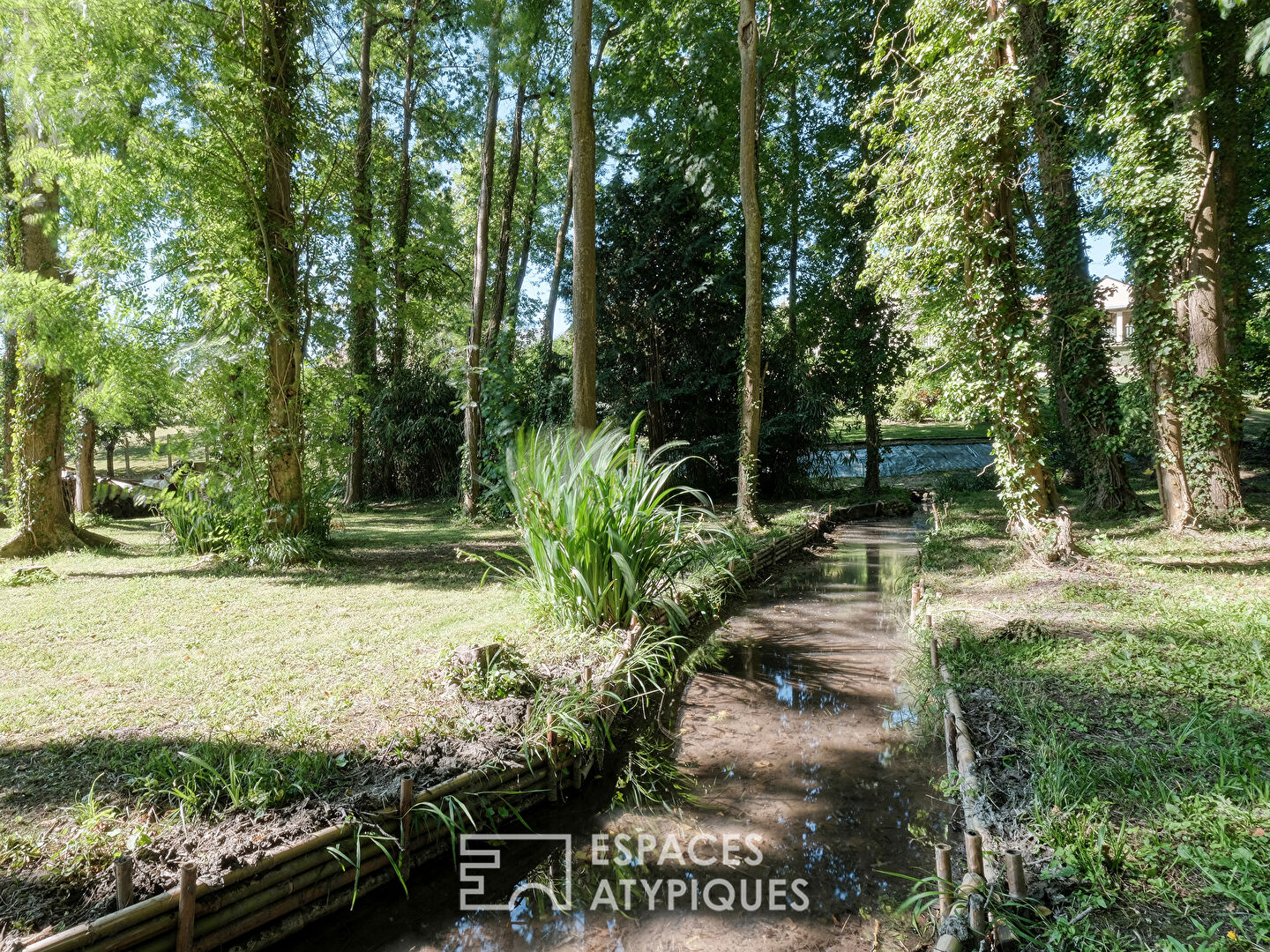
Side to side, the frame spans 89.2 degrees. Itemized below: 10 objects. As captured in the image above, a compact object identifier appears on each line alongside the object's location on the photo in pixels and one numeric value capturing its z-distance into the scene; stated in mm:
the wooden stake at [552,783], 2824
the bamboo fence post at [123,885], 1694
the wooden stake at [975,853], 1852
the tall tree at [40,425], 6750
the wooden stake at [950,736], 2885
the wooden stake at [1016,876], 1758
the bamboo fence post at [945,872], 1827
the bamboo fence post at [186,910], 1723
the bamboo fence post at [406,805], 2258
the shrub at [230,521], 6492
